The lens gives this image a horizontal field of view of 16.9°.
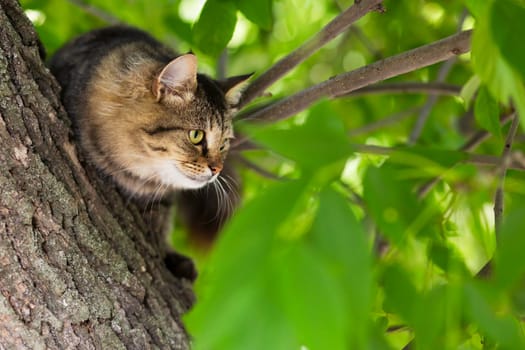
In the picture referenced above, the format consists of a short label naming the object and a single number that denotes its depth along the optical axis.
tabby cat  1.44
